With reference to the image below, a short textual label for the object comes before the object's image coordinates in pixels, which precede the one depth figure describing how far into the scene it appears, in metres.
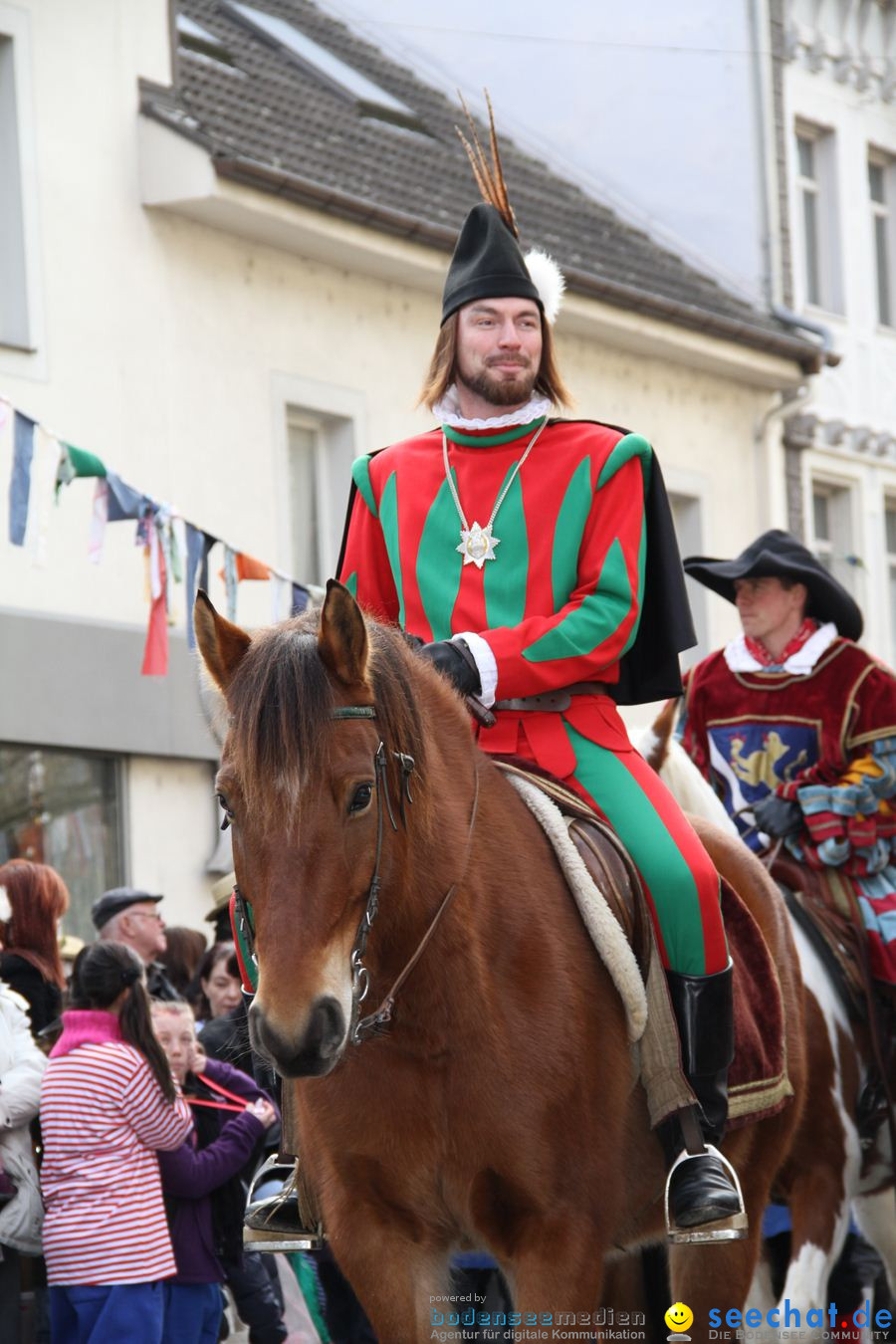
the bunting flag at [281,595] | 13.43
